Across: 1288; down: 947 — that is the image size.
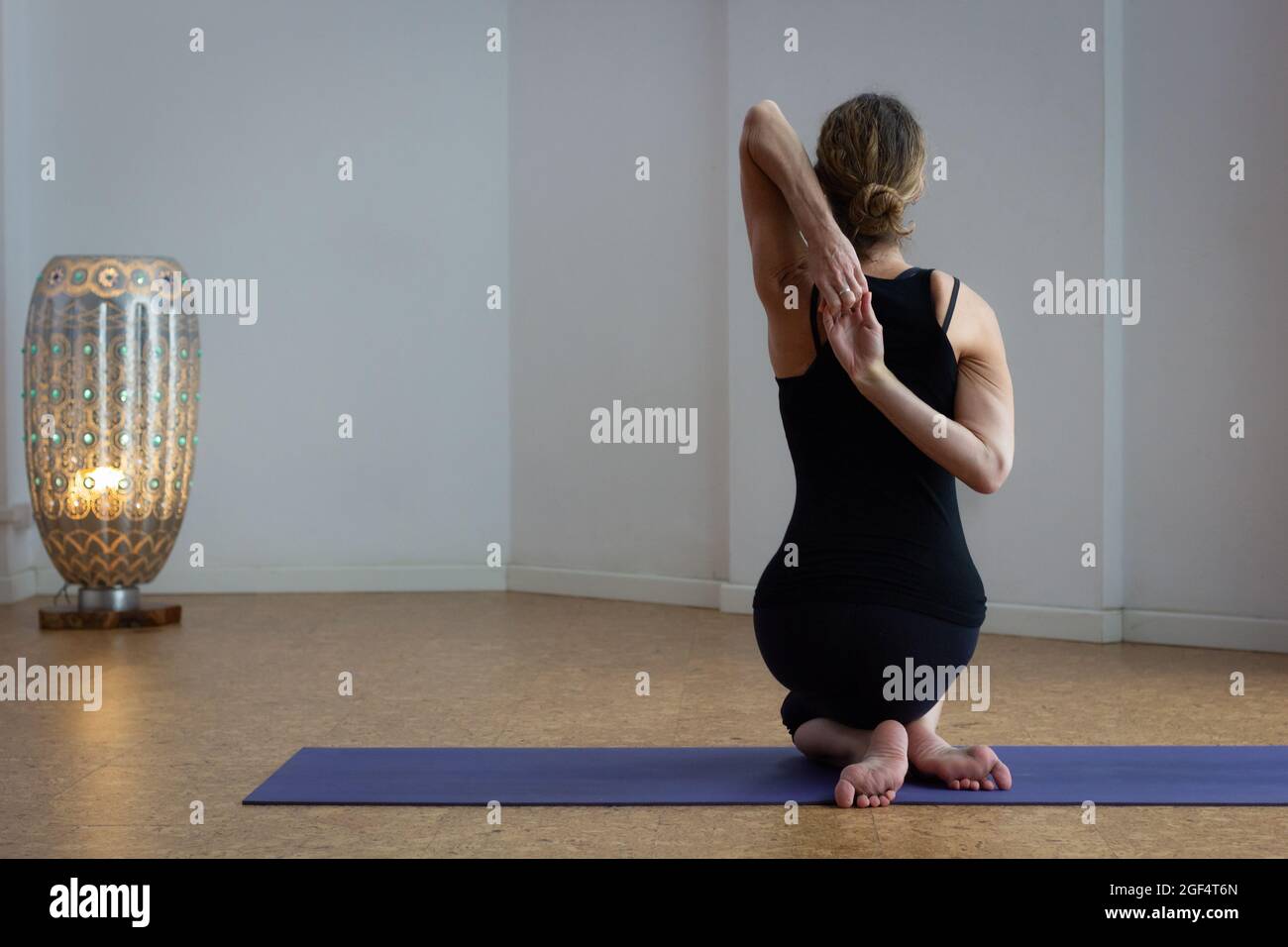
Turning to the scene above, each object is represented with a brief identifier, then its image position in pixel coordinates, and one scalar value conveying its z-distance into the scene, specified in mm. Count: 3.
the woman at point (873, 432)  2477
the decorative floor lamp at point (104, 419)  4910
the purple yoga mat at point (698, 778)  2551
